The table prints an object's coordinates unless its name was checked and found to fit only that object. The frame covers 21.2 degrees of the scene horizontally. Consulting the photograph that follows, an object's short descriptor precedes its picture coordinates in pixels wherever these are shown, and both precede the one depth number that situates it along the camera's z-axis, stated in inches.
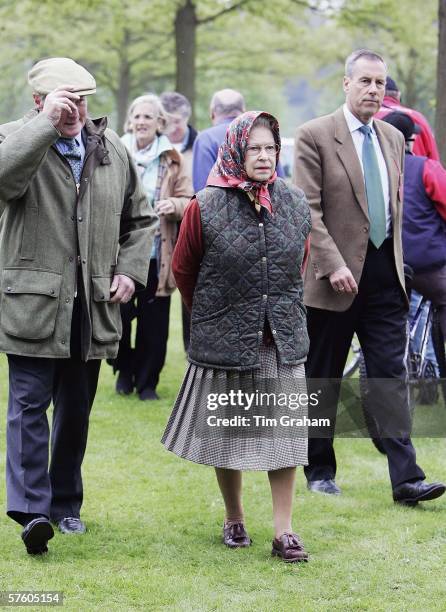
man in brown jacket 258.5
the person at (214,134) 367.2
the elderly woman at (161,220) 366.3
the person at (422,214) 316.2
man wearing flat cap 209.2
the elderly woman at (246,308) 214.4
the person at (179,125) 406.3
